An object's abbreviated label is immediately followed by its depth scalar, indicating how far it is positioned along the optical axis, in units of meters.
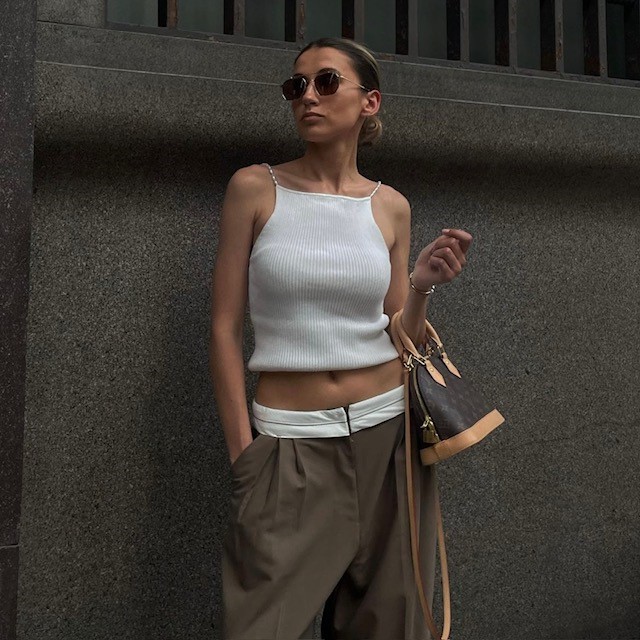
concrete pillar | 3.43
